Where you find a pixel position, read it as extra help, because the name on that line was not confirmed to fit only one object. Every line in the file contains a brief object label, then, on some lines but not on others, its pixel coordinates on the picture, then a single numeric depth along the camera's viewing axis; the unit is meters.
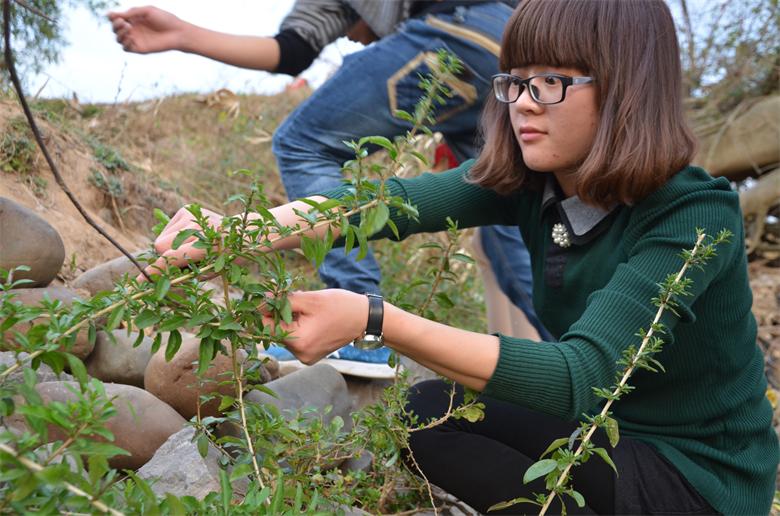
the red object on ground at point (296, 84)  7.41
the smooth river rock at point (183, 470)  1.86
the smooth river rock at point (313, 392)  2.45
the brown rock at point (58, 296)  2.37
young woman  1.91
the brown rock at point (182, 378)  2.30
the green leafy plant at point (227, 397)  1.08
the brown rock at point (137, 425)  2.08
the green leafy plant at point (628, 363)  1.53
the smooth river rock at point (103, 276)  2.79
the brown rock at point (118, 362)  2.49
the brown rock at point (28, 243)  2.38
